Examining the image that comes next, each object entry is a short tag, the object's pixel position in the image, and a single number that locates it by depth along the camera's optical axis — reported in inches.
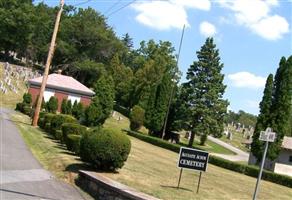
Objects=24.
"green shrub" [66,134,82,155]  882.9
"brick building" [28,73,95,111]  2600.9
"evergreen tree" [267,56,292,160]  1937.1
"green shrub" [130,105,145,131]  2546.8
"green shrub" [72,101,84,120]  2128.2
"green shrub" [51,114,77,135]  1165.6
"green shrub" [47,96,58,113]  2219.5
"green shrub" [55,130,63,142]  1105.2
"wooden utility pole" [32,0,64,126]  1457.9
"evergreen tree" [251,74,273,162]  1945.1
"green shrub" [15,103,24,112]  2125.5
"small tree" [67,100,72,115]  2235.7
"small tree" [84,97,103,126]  1925.4
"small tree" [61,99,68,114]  2276.7
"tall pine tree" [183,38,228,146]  2551.7
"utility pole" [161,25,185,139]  2561.5
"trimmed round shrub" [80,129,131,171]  671.1
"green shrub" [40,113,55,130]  1358.3
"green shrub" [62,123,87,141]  948.0
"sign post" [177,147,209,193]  628.1
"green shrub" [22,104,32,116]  2019.7
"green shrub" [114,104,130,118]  3419.3
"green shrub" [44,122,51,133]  1330.2
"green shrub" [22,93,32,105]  2226.9
